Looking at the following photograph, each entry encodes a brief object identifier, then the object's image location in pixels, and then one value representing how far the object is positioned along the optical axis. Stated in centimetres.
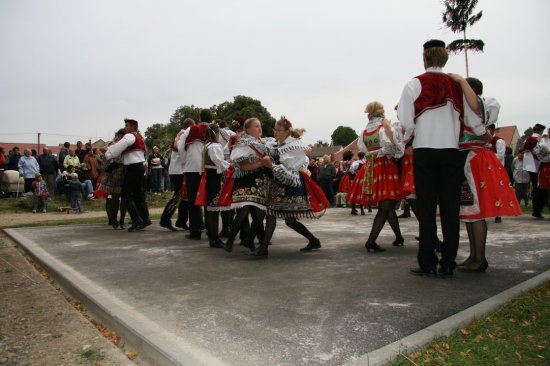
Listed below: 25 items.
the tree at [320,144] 13160
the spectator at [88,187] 1639
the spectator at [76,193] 1414
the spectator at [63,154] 1727
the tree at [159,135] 5525
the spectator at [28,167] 1603
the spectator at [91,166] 1689
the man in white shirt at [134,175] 873
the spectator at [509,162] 1675
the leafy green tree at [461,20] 3744
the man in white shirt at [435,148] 438
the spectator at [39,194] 1416
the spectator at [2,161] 1619
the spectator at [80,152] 1745
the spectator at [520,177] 1337
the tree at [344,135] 11262
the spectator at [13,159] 1819
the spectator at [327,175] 1723
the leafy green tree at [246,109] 5359
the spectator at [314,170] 1830
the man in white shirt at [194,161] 750
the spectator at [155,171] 1888
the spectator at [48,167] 1658
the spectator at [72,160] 1637
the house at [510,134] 7199
